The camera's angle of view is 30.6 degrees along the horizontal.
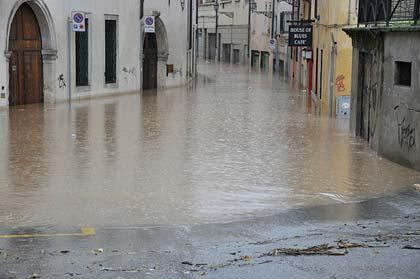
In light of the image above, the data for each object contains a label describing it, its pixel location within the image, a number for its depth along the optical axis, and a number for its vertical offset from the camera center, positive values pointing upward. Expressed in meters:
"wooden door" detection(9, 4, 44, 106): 26.74 -0.78
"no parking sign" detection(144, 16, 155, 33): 34.66 +0.68
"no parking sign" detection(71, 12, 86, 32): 28.45 +0.60
